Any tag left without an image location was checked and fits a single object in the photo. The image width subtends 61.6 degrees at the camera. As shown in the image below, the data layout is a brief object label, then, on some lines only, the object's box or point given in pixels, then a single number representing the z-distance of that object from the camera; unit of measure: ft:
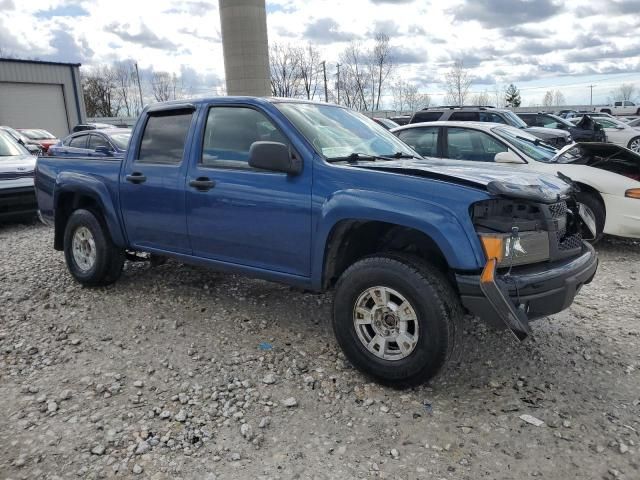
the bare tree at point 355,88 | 197.57
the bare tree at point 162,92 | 234.58
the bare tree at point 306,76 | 192.65
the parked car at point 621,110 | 139.64
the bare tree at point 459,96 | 220.02
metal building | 102.37
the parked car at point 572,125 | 52.13
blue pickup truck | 10.34
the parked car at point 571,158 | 20.99
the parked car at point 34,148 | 42.56
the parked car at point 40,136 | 68.49
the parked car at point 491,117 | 40.81
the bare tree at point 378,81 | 191.93
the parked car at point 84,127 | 72.82
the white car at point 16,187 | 28.50
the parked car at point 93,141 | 29.43
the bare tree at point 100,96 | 204.33
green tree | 265.13
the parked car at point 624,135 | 61.36
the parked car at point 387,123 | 50.57
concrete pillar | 96.63
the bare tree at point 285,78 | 188.14
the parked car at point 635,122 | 82.58
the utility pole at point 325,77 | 196.67
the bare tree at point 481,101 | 236.73
